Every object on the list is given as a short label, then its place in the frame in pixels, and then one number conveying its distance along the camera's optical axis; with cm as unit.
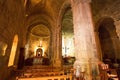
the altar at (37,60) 1389
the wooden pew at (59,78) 377
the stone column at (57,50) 965
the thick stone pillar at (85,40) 445
